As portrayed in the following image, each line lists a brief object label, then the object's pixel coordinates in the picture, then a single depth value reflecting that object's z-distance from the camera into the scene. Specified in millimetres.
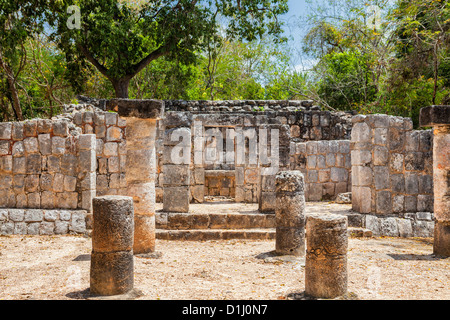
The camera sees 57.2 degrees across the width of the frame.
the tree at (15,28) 14414
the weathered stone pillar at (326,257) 5059
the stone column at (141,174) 7113
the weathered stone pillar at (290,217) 7312
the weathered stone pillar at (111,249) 5066
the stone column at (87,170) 9133
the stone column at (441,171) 7477
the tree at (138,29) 16625
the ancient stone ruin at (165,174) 7480
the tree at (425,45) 12289
